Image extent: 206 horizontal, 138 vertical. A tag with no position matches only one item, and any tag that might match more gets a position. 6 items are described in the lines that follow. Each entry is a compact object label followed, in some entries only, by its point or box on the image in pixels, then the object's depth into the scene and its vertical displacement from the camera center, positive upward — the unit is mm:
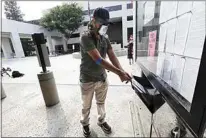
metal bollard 2160 -796
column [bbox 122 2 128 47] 15314 +2099
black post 2047 +111
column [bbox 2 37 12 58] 13862 +87
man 1165 -278
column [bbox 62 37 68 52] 20938 +51
